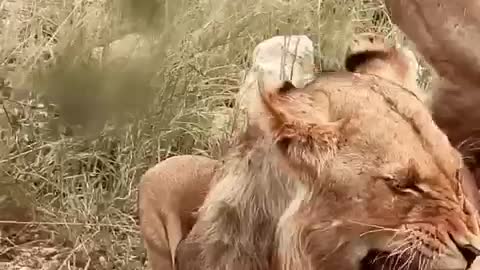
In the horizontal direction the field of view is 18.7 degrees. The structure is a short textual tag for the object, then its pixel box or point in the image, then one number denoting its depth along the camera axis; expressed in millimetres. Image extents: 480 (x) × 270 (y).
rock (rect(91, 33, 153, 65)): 3458
